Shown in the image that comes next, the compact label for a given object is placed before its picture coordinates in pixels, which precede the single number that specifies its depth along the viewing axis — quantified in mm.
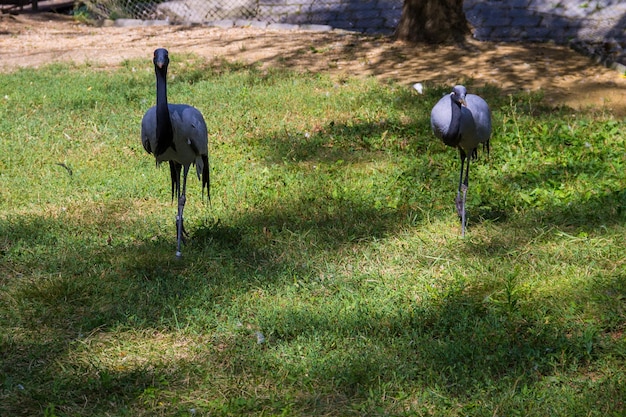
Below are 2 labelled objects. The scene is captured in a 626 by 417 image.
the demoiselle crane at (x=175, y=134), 11219
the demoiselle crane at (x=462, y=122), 12234
